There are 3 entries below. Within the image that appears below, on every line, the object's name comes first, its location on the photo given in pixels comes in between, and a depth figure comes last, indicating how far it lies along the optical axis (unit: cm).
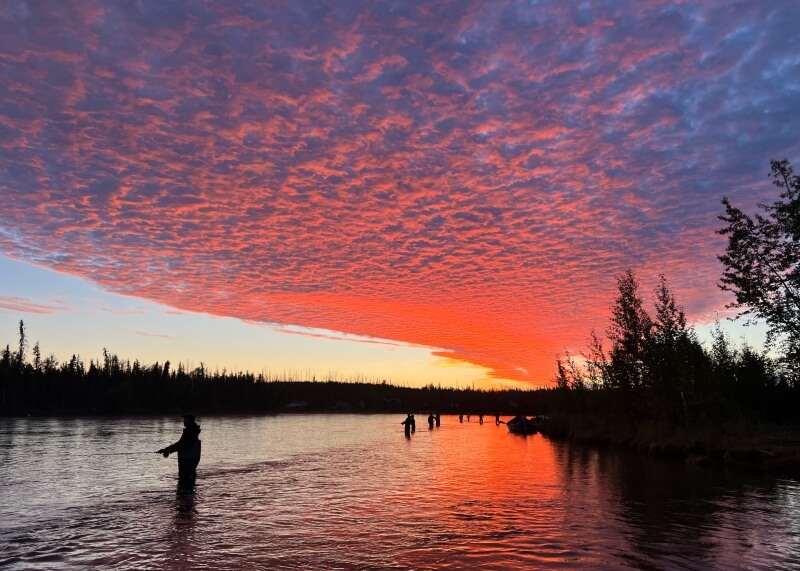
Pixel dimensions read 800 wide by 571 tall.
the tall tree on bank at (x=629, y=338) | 5469
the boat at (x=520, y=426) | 8700
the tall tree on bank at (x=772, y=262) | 3525
